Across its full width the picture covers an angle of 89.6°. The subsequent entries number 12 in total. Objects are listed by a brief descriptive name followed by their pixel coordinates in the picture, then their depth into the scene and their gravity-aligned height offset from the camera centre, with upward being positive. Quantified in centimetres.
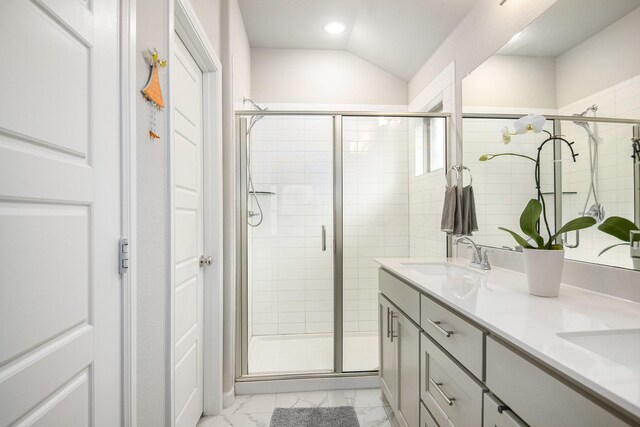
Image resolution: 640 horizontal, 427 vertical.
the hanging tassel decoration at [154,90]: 102 +41
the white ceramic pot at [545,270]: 112 -20
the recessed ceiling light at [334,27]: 266 +160
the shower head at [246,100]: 256 +96
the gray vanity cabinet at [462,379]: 65 -46
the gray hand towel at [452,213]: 200 +1
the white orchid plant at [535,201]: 111 +7
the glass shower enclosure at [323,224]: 232 -6
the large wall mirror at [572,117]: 108 +39
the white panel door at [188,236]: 149 -10
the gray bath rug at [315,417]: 182 -118
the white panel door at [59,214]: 56 +1
